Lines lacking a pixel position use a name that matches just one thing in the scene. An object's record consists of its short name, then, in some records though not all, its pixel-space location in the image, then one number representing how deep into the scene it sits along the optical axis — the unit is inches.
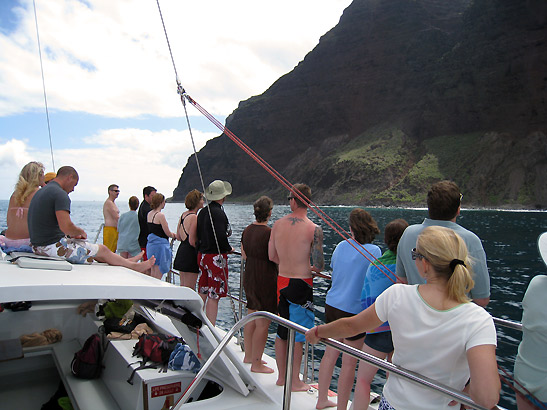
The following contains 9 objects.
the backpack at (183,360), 118.2
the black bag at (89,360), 139.7
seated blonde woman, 172.0
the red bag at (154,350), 120.6
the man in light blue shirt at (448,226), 101.1
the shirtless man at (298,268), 142.5
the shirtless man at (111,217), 289.4
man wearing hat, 184.5
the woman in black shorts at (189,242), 200.4
